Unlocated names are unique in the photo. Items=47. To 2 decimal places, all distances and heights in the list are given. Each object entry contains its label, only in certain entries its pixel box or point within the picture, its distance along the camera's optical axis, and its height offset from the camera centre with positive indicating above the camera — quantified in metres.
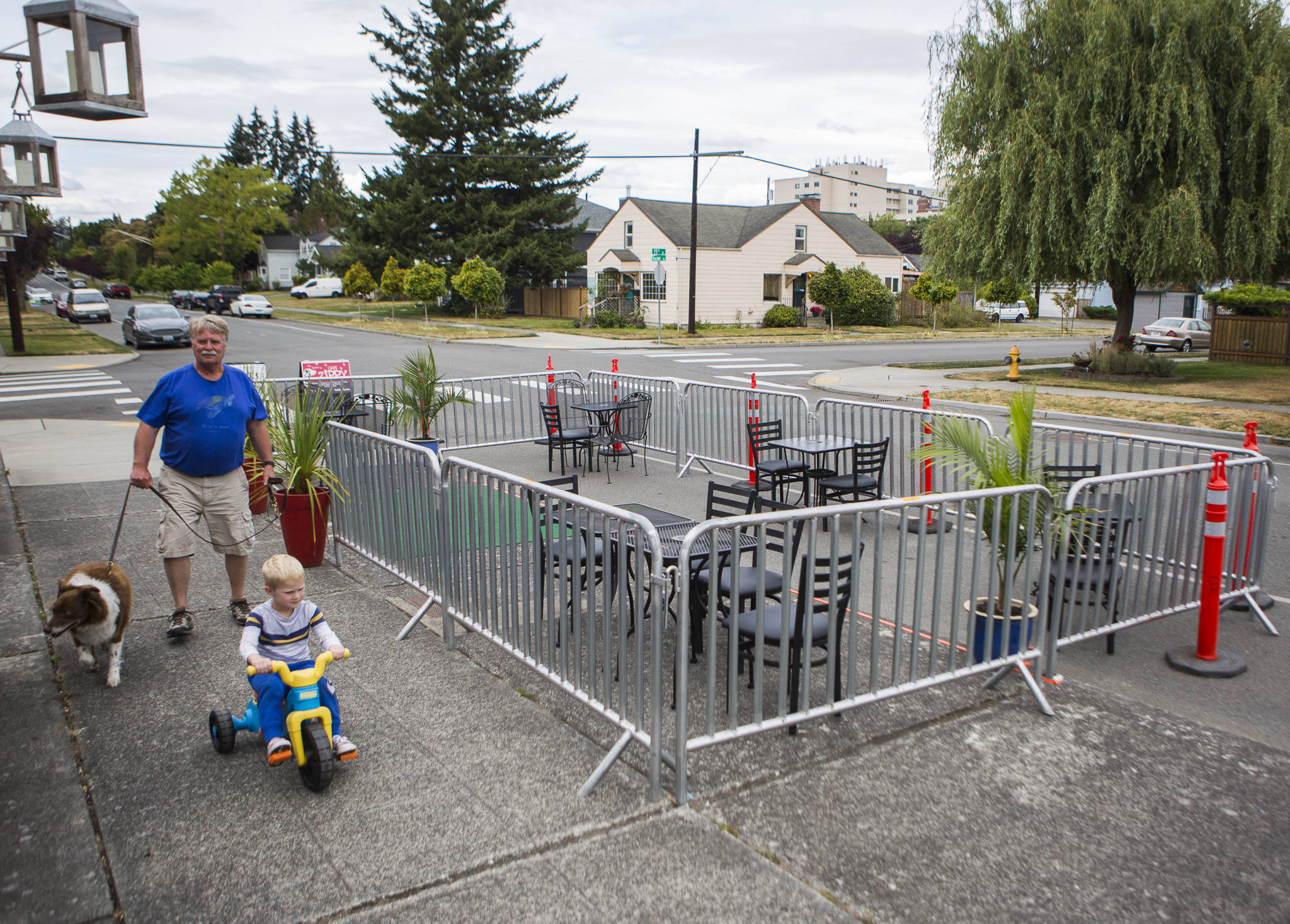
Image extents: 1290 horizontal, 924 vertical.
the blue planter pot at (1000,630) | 5.01 -1.73
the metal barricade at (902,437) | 9.02 -1.35
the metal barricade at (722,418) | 10.98 -1.39
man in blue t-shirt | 5.57 -0.88
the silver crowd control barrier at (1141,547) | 5.35 -1.47
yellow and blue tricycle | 4.01 -1.85
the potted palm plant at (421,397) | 11.22 -1.14
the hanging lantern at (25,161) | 8.52 +1.25
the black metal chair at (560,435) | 11.50 -1.61
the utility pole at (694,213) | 38.50 +3.72
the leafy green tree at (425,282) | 45.97 +0.94
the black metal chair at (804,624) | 4.25 -1.55
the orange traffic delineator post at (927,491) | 8.72 -1.75
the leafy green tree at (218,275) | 79.06 +2.20
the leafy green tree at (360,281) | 55.03 +1.20
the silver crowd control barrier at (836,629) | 4.10 -1.61
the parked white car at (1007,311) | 62.00 -0.36
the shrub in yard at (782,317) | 47.88 -0.66
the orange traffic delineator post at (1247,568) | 6.15 -1.72
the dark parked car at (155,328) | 32.59 -0.94
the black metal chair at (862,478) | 8.79 -1.66
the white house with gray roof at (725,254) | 47.75 +2.55
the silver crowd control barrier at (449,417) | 11.34 -1.59
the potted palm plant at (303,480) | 7.21 -1.37
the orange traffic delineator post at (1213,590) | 5.54 -1.65
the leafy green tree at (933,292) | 44.50 +0.61
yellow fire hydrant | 23.06 -1.50
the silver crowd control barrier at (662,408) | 12.07 -1.35
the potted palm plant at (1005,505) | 4.96 -1.07
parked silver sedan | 35.72 -1.12
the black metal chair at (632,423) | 12.05 -1.54
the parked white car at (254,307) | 54.94 -0.38
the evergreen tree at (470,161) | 50.31 +7.52
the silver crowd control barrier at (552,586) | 4.12 -1.45
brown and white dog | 5.02 -1.65
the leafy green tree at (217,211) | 87.81 +8.33
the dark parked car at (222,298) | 57.97 +0.18
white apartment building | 154.88 +20.31
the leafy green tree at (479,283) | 44.03 +0.91
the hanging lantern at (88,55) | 4.34 +1.13
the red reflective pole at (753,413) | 10.78 -1.26
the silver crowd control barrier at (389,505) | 5.93 -1.37
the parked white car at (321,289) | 79.06 +1.00
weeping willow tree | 20.31 +3.63
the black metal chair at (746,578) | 4.08 -1.52
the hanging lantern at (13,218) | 12.09 +1.05
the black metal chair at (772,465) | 9.38 -1.64
